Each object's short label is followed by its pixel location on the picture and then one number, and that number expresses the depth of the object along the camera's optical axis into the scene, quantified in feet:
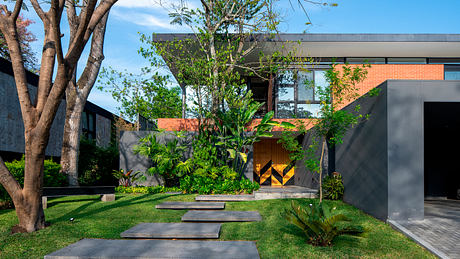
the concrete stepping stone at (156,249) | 15.24
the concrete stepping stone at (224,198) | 32.76
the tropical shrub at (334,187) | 30.96
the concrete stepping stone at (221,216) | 23.60
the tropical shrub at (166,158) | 36.99
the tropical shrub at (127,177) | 39.22
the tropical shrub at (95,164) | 44.45
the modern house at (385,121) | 21.85
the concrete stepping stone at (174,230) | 19.04
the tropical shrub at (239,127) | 38.37
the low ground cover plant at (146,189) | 37.52
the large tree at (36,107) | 18.53
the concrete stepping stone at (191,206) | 28.22
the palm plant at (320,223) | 16.56
